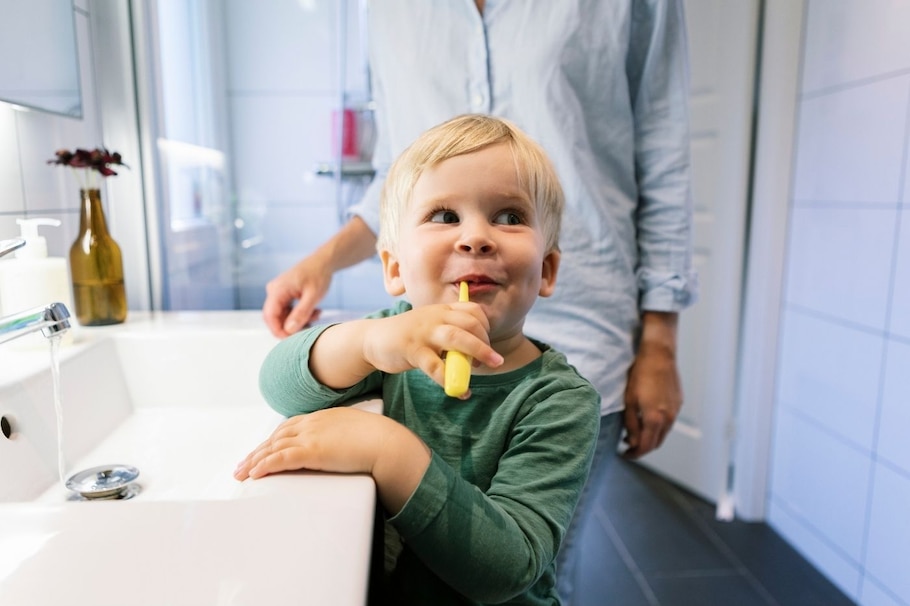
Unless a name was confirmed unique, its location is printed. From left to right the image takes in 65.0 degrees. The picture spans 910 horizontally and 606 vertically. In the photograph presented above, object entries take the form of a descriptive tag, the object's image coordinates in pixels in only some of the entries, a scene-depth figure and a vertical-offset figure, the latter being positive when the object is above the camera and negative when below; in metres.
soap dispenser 0.83 -0.09
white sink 0.37 -0.20
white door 2.00 -0.08
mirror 0.88 +0.19
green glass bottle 1.00 -0.10
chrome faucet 0.61 -0.11
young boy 0.51 -0.17
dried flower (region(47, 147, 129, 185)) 0.94 +0.05
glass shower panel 1.31 +0.11
